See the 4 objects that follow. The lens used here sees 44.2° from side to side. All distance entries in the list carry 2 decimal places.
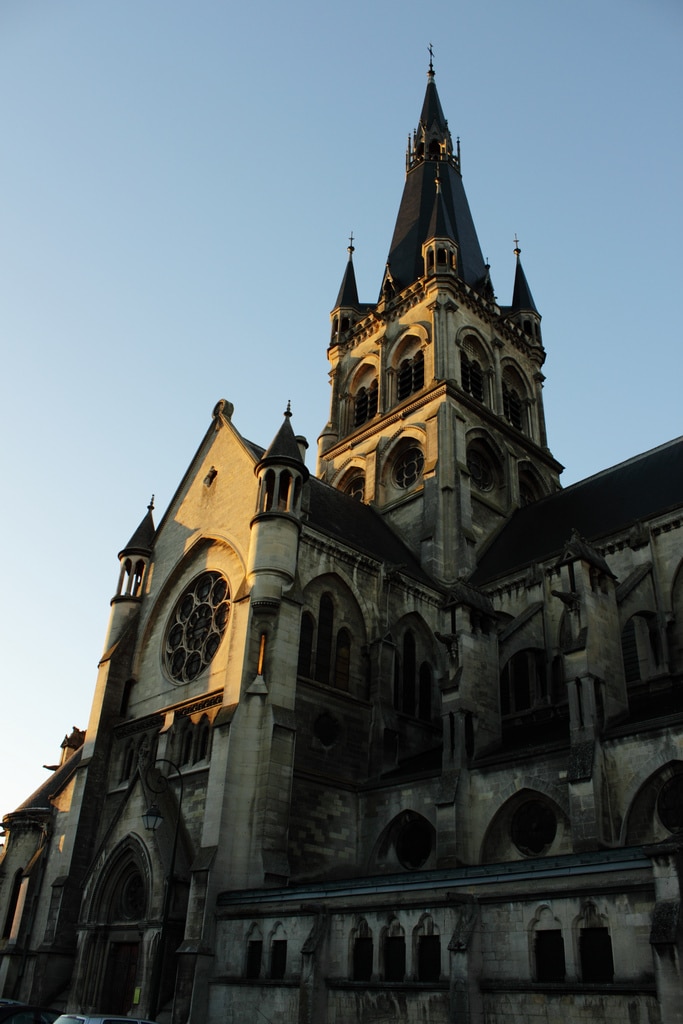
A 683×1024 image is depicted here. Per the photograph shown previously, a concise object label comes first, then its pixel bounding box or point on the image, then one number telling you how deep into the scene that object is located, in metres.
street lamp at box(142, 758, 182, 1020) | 17.75
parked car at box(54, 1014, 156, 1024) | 13.34
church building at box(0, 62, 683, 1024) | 14.38
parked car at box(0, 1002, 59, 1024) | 14.66
